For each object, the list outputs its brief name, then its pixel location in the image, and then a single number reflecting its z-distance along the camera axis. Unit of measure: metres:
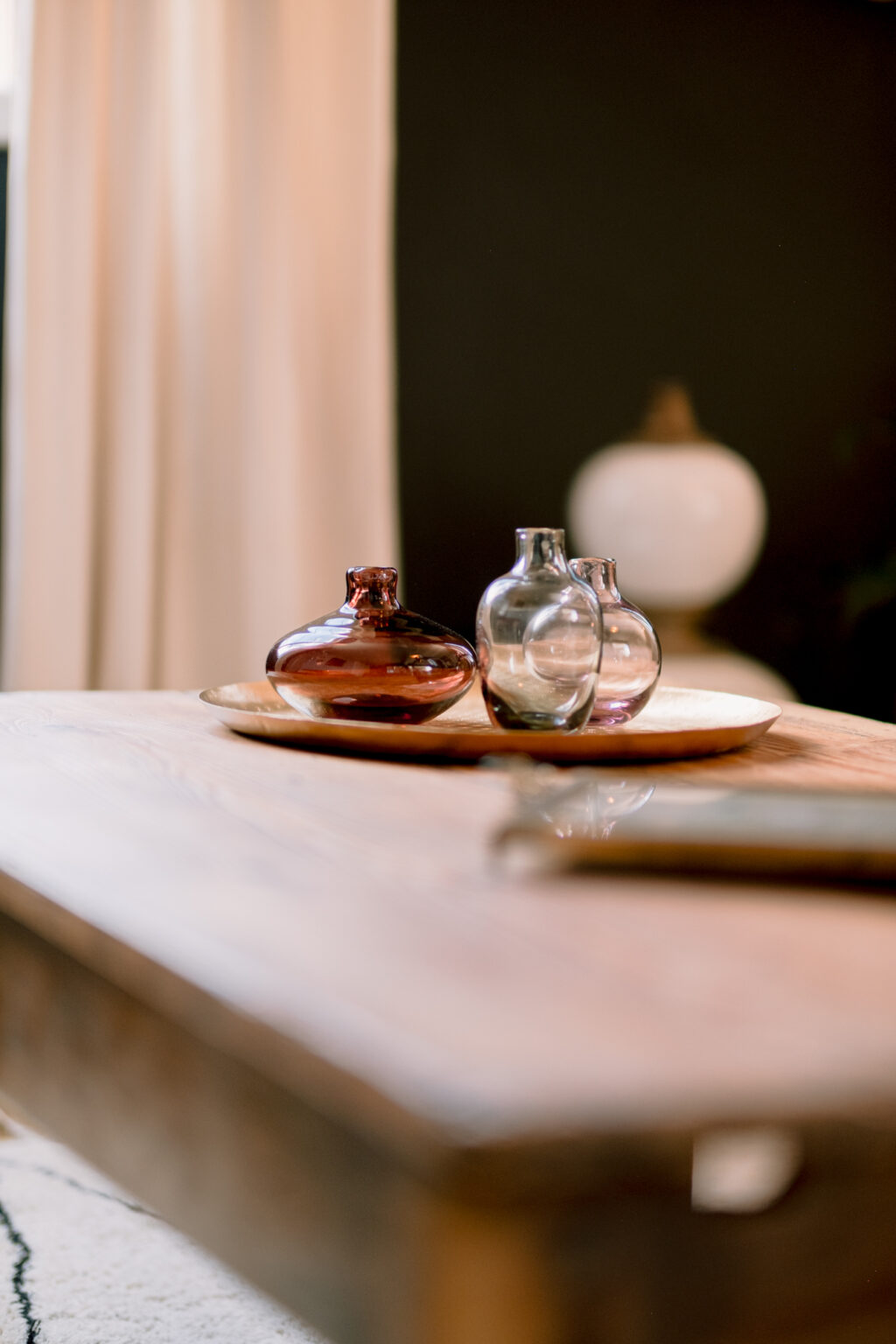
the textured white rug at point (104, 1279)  1.55
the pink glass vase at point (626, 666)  1.53
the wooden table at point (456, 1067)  0.78
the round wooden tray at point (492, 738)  1.43
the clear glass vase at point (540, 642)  1.46
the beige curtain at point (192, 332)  2.15
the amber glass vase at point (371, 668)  1.50
